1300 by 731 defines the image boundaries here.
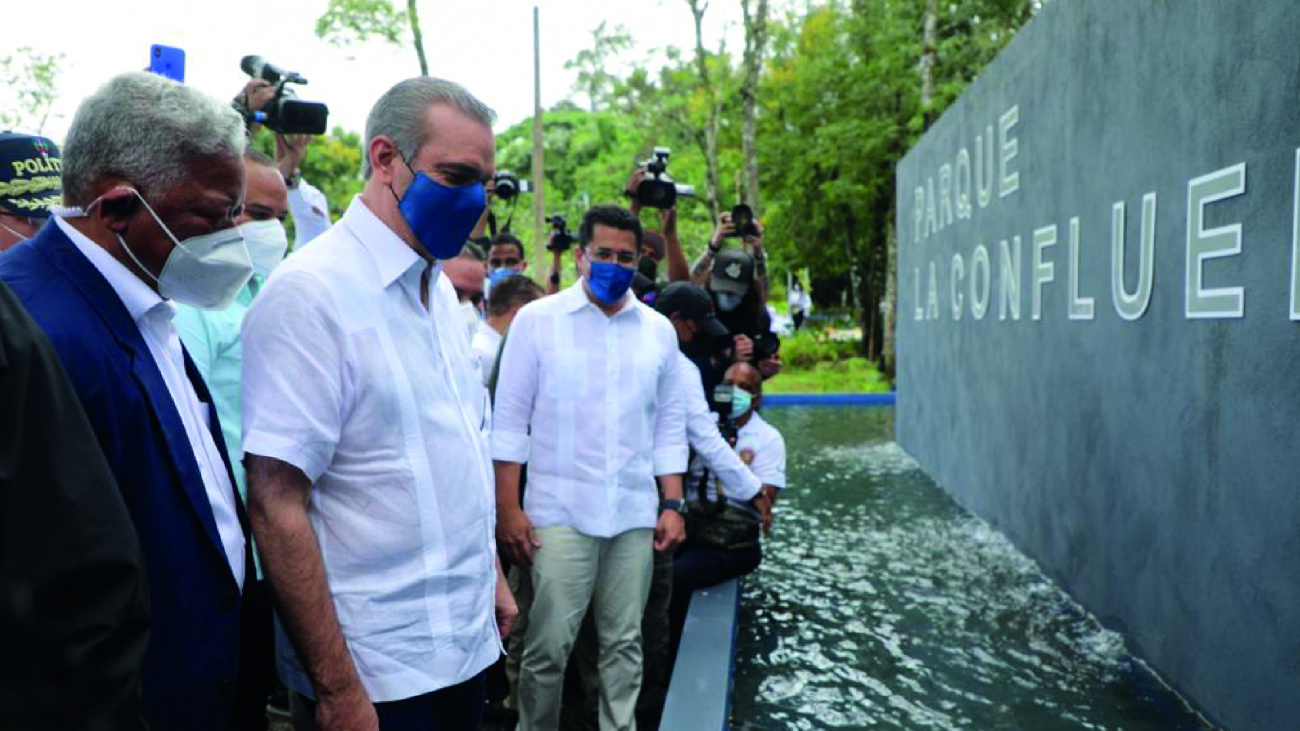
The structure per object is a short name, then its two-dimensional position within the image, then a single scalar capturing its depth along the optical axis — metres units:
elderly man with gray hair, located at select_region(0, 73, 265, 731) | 1.54
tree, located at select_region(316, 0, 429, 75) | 16.92
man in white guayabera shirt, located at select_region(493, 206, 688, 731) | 3.44
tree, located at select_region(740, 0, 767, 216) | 18.31
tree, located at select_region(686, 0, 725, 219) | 20.02
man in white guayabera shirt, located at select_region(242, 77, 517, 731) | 1.84
